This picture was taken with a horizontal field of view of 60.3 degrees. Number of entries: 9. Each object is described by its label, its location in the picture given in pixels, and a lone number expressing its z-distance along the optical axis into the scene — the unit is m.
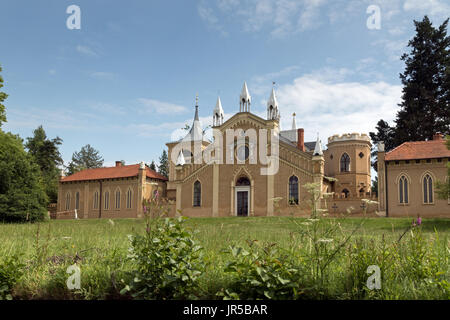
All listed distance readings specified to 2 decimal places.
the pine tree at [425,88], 46.22
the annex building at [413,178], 31.81
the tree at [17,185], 32.09
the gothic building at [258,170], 36.72
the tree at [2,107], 31.34
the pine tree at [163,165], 85.20
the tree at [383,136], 49.39
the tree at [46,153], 68.31
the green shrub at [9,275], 6.34
